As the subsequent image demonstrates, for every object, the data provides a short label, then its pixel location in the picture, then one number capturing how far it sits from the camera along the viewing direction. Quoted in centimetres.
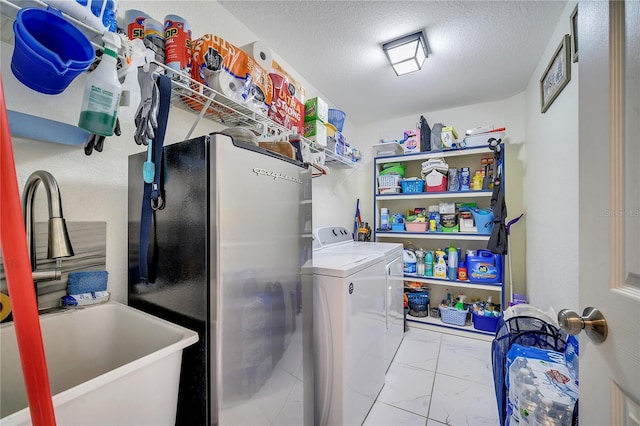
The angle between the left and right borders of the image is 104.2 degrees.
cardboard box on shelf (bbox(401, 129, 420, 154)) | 295
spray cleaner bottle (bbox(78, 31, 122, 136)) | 74
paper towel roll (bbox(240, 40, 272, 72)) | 140
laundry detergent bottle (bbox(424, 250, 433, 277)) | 290
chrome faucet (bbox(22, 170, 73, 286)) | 63
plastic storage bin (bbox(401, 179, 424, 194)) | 295
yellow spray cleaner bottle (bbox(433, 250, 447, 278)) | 282
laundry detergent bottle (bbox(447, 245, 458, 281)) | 279
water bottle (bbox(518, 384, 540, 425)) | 92
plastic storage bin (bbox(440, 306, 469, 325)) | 268
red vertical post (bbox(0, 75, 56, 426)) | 33
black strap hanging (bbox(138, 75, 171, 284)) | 84
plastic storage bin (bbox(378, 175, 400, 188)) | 306
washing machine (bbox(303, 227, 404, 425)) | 129
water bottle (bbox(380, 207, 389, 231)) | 313
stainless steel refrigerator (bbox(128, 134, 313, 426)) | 80
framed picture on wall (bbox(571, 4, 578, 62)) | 144
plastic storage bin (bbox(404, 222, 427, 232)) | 293
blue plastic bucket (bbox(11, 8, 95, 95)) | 63
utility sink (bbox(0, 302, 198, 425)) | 54
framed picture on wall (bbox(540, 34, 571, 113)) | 156
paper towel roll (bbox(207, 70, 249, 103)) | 114
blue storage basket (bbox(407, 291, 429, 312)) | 290
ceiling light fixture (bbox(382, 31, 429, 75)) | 183
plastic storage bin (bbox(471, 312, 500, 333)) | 255
